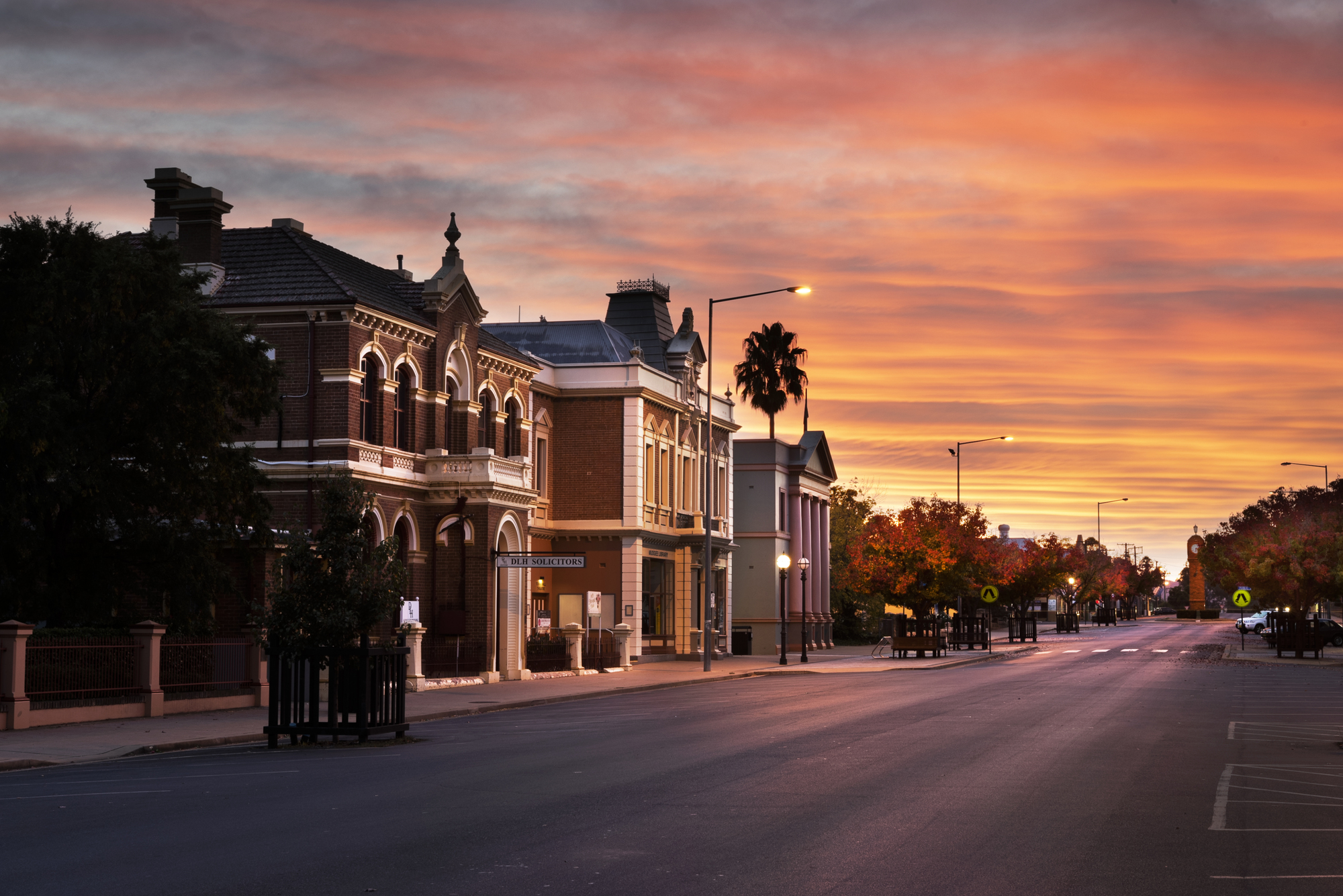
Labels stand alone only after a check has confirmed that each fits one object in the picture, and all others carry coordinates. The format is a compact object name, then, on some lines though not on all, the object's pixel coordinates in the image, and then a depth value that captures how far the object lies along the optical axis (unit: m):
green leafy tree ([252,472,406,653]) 22.23
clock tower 189.12
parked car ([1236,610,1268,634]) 97.88
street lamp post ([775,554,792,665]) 50.11
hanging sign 38.09
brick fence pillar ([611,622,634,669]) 47.44
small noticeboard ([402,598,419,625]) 34.44
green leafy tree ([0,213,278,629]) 28.27
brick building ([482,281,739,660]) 52.69
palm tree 78.81
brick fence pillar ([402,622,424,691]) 35.69
